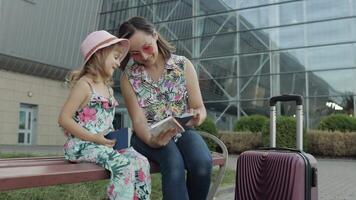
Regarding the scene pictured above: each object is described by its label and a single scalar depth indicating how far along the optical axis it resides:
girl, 2.75
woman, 3.10
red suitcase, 2.95
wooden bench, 2.14
